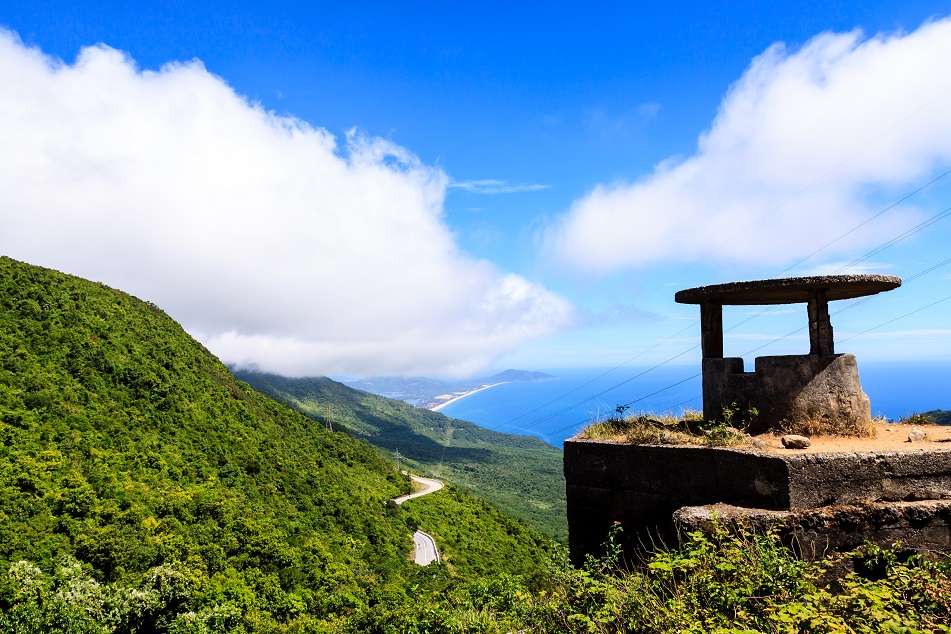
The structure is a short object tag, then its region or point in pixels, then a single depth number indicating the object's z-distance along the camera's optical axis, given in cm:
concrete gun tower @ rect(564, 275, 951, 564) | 473
